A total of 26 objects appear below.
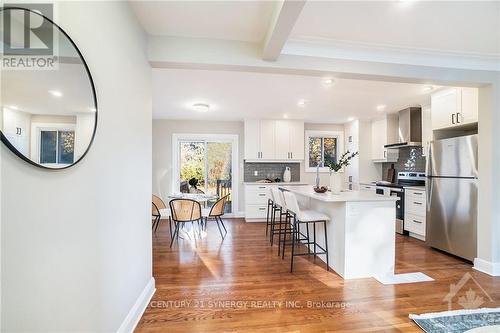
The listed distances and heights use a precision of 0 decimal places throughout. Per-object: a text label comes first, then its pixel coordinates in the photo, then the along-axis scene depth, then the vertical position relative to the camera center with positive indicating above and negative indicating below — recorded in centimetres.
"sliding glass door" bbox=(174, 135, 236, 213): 586 +8
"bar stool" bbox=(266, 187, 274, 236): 436 -69
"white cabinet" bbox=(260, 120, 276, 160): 572 +67
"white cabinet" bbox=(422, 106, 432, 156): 418 +75
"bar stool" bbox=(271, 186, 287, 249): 356 -53
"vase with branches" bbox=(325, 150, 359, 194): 303 -13
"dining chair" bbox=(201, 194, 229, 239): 408 -76
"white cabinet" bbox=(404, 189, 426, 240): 396 -77
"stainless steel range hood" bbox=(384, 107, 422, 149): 456 +80
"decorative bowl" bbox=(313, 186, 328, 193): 315 -29
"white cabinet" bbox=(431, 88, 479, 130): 316 +88
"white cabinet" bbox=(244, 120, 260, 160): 566 +68
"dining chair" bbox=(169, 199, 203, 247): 365 -66
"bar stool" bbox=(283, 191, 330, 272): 281 -58
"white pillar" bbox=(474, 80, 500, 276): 277 -13
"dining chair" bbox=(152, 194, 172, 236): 405 -75
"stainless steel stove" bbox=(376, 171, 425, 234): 432 -36
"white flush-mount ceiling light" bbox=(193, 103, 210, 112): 428 +111
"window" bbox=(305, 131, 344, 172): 626 +55
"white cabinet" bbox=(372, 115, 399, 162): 513 +70
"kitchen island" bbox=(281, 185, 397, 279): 262 -76
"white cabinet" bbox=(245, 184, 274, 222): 551 -81
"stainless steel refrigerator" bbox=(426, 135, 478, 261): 302 -37
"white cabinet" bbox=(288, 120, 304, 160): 585 +71
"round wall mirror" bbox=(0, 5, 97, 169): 78 +29
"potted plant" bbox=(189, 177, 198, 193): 448 -37
